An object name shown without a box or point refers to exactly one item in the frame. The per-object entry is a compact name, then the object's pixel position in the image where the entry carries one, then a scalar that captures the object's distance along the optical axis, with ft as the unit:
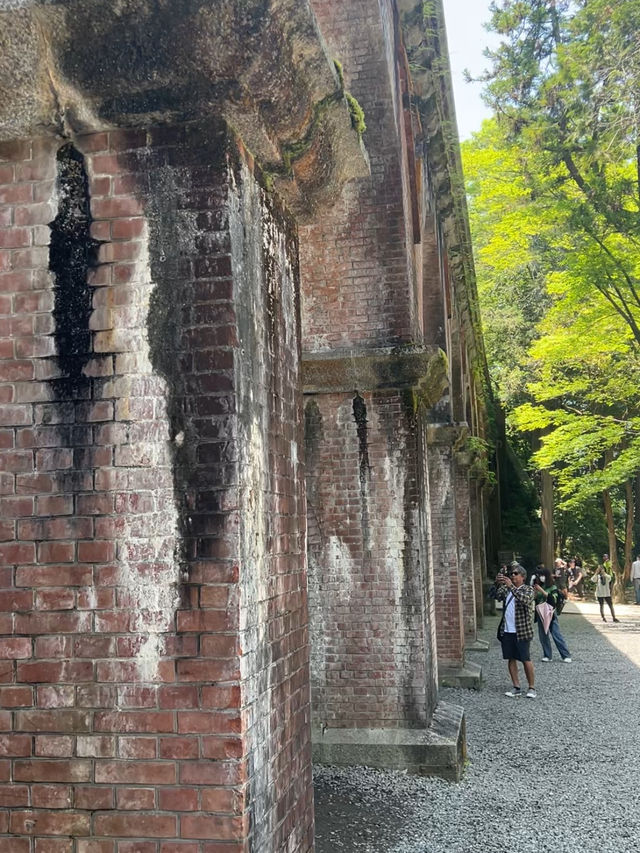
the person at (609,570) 100.52
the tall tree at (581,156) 43.39
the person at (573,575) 107.33
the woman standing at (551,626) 50.77
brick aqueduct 8.86
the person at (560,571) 89.86
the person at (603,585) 77.77
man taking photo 39.83
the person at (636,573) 92.07
